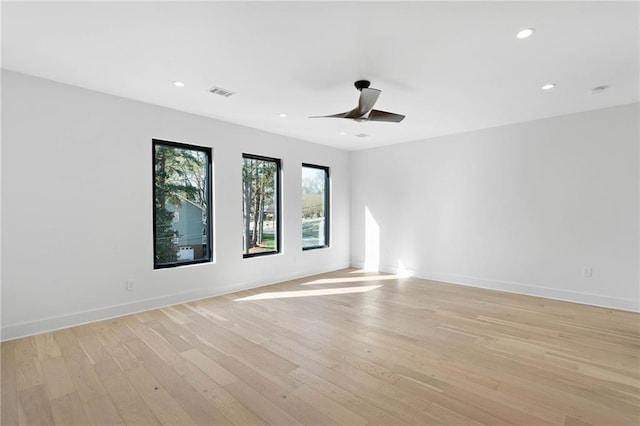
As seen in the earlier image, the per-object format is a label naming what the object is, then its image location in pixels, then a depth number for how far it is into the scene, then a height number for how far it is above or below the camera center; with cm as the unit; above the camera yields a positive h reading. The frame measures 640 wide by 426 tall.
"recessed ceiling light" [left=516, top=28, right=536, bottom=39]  232 +134
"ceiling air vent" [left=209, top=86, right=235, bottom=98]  347 +136
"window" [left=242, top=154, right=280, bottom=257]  521 +10
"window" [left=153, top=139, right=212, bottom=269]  418 +9
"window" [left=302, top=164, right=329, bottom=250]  624 +8
